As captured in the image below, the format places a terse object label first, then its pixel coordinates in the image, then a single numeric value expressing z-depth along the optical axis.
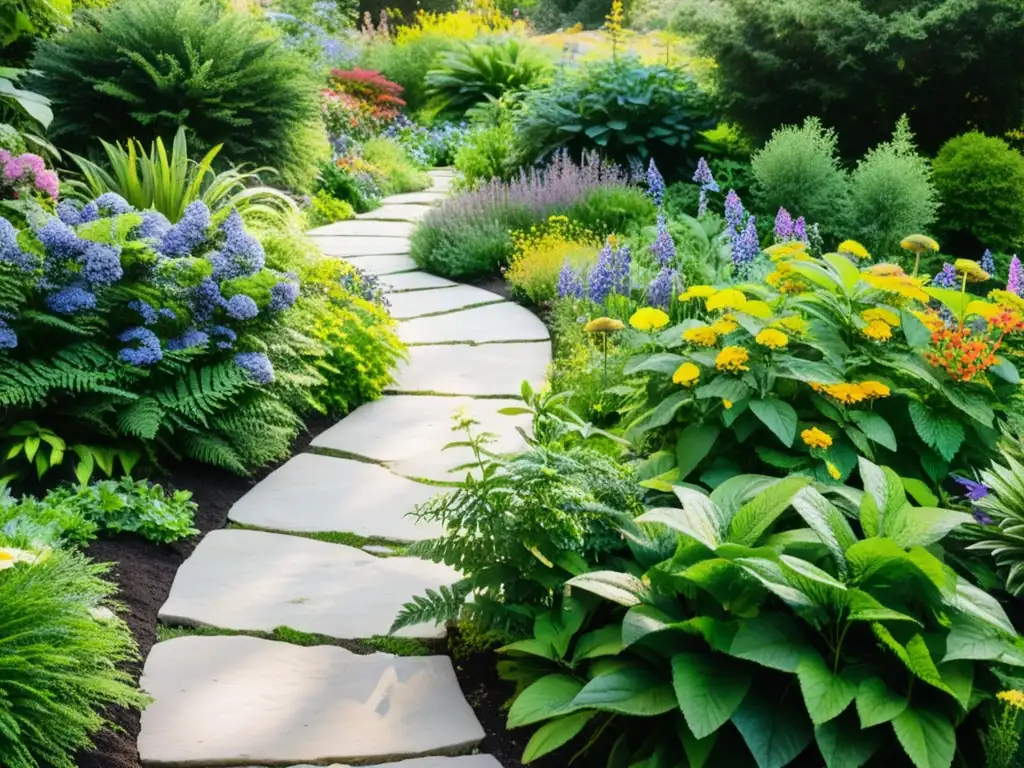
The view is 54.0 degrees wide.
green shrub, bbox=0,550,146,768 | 1.96
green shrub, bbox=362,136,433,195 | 9.99
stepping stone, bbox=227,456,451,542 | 3.26
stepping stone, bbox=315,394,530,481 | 3.77
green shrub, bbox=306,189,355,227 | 8.25
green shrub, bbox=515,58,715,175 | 7.97
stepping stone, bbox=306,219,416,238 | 7.83
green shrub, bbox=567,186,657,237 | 6.60
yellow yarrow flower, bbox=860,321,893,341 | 2.86
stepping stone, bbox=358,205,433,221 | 8.51
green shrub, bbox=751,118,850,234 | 6.40
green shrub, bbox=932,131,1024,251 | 6.55
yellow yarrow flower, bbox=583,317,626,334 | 3.19
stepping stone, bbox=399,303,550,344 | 5.27
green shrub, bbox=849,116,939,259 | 6.07
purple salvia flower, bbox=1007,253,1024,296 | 3.75
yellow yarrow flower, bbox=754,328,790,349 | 2.71
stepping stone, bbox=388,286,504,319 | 5.78
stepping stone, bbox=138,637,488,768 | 2.21
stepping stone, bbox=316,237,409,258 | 7.13
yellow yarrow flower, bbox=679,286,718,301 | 3.09
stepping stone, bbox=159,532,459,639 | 2.71
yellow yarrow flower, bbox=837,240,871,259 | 3.24
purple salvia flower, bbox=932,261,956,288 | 4.00
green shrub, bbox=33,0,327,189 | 5.66
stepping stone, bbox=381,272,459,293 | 6.32
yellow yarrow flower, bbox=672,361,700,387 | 2.79
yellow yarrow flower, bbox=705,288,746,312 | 2.96
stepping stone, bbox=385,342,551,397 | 4.54
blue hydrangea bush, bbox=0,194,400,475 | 3.23
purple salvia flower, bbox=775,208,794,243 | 4.29
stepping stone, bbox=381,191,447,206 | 9.30
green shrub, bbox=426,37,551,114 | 12.75
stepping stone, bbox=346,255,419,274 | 6.73
